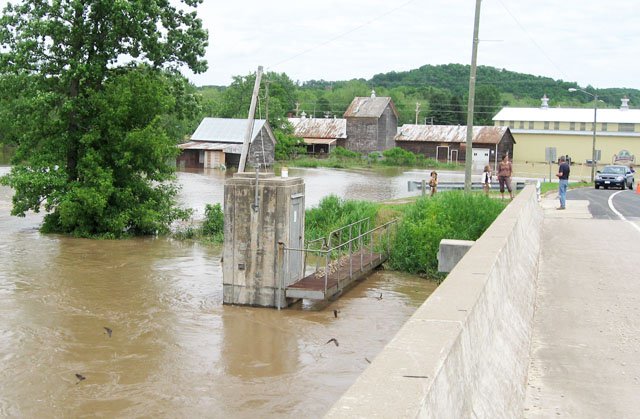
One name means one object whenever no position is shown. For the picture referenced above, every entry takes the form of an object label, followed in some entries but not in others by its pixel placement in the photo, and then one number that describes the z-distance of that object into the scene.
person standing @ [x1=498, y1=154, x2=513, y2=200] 31.06
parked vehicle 46.91
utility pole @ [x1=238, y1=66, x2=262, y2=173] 20.83
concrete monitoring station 16.47
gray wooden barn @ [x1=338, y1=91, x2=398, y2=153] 94.38
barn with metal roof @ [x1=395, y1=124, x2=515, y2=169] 89.56
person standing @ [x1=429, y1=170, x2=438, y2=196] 33.62
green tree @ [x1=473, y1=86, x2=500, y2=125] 141.14
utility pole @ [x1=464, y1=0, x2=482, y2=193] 25.61
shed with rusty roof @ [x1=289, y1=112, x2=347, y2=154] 96.12
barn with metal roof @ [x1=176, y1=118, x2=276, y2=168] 74.31
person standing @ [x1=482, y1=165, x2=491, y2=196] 32.37
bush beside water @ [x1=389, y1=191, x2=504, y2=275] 20.67
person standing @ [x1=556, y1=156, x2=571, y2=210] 27.02
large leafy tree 26.47
